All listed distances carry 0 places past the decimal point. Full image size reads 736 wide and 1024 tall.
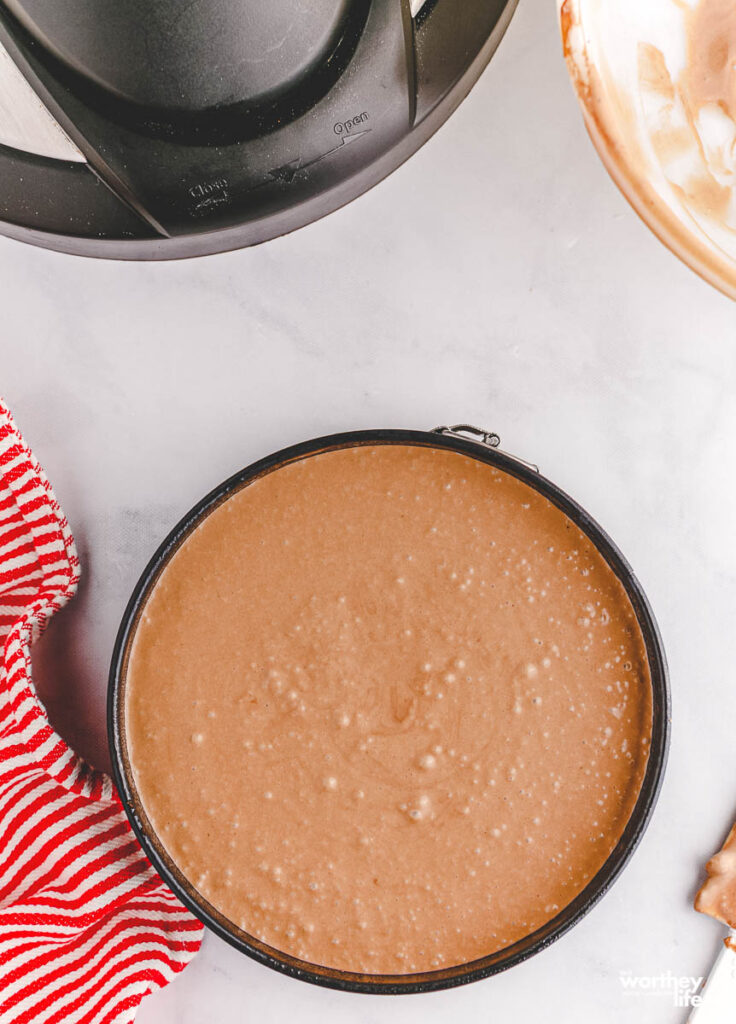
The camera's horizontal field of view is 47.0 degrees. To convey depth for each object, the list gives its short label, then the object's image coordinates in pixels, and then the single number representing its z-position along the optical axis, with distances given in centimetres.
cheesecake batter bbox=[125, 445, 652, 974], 74
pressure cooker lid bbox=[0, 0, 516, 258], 47
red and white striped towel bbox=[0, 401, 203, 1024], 83
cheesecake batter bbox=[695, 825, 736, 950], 84
